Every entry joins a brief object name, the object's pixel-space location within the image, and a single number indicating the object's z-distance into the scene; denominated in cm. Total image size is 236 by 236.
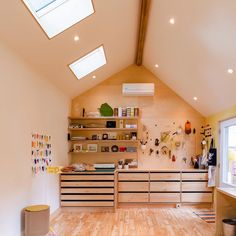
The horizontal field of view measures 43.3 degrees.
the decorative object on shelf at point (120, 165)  685
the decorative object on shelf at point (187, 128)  710
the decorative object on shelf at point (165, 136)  715
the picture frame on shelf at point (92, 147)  710
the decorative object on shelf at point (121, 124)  706
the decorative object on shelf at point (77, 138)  698
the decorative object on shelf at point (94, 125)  709
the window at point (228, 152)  570
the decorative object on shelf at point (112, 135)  707
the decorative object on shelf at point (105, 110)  705
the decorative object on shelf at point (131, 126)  698
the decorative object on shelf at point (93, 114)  704
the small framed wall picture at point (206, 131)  677
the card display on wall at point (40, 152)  452
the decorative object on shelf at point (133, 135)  695
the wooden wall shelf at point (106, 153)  714
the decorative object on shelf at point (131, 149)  707
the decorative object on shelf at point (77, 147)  709
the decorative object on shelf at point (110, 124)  700
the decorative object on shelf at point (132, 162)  700
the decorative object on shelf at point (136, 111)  704
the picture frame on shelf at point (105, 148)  708
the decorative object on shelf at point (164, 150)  712
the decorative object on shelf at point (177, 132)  717
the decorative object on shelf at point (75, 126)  694
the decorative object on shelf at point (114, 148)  707
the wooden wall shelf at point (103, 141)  705
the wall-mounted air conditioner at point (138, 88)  703
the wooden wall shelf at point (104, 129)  696
